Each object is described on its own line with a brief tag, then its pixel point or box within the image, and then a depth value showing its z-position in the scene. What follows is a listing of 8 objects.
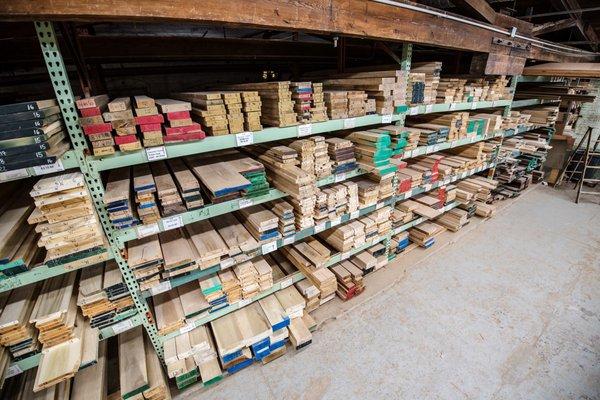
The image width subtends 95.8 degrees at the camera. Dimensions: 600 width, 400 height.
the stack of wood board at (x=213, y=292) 2.18
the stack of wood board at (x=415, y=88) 2.69
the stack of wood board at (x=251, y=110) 1.83
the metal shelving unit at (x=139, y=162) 1.37
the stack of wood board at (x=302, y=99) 2.04
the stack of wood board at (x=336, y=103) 2.22
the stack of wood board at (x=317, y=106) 2.12
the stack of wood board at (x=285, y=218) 2.33
